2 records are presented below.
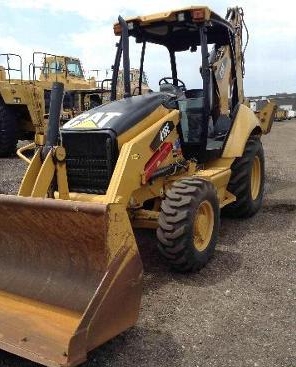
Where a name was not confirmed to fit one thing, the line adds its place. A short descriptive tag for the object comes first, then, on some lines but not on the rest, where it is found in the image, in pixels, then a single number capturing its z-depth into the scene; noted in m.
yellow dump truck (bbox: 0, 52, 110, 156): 12.10
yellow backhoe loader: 3.14
